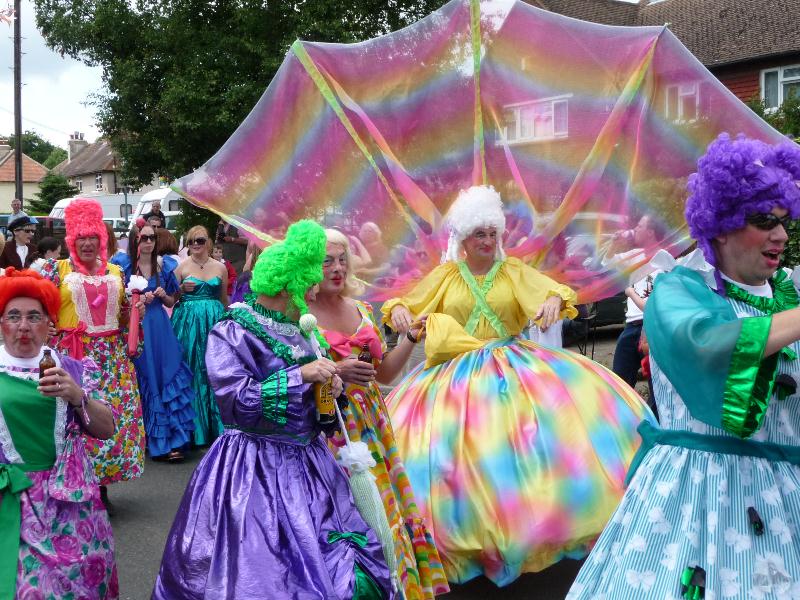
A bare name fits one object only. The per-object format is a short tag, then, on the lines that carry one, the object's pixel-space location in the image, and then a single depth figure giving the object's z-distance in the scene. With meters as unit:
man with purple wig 2.41
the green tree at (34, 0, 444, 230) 17.75
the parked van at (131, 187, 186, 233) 26.53
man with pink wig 6.30
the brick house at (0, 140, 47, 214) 77.38
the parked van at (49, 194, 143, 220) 37.47
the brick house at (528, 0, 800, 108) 24.33
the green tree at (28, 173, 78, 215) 57.00
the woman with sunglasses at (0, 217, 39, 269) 10.89
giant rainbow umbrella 5.16
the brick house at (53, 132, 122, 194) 71.62
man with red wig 3.54
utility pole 27.16
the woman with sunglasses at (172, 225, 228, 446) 8.08
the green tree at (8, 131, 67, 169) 113.62
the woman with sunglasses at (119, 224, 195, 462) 7.55
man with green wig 3.18
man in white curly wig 4.50
